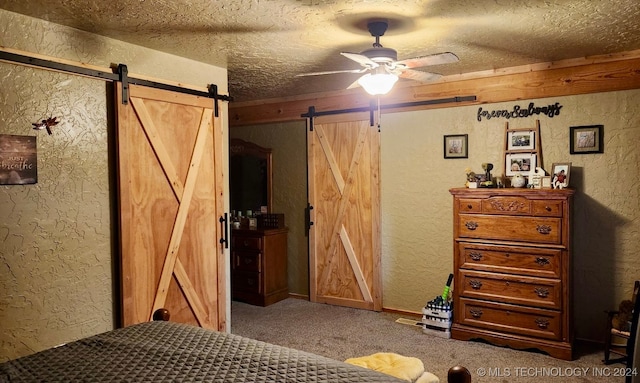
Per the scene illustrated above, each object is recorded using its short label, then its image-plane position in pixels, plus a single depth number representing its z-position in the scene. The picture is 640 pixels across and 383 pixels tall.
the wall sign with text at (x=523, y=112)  4.32
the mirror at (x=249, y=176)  6.16
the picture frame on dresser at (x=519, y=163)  4.41
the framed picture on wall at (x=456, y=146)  4.75
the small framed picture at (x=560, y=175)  4.06
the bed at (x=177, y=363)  1.76
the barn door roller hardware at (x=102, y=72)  2.83
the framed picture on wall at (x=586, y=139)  4.12
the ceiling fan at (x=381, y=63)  3.10
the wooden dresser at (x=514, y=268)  3.82
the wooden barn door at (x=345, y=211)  5.32
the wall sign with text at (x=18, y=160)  2.79
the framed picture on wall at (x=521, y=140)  4.41
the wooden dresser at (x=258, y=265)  5.63
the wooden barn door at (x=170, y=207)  3.45
